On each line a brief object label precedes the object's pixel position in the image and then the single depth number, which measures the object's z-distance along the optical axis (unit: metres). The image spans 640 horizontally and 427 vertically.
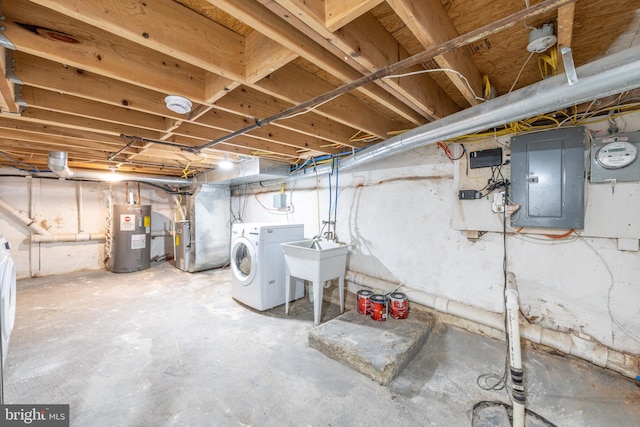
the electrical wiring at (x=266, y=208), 4.39
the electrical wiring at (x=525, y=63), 1.43
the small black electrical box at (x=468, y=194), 2.22
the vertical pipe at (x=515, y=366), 1.33
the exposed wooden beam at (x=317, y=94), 1.57
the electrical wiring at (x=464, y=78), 1.30
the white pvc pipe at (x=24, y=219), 4.07
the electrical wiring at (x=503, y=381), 1.49
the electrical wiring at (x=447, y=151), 2.37
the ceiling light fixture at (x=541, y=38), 1.19
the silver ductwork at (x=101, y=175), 3.09
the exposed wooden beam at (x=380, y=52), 1.13
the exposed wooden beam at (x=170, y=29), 0.97
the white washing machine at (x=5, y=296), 1.16
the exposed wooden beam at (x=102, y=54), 1.10
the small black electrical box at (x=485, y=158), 2.12
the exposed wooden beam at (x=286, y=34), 0.94
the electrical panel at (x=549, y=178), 1.79
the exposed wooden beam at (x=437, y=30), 0.96
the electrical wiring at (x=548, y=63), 1.37
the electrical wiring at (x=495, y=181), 2.10
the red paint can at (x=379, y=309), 2.39
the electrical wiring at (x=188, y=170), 3.54
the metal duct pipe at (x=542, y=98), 1.12
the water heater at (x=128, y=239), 4.56
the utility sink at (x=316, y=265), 2.59
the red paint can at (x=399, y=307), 2.43
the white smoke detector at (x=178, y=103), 1.58
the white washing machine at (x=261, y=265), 2.95
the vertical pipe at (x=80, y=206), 4.71
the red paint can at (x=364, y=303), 2.51
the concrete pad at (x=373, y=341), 1.81
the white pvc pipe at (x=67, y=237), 4.30
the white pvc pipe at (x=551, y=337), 1.71
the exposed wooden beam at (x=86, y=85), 1.43
